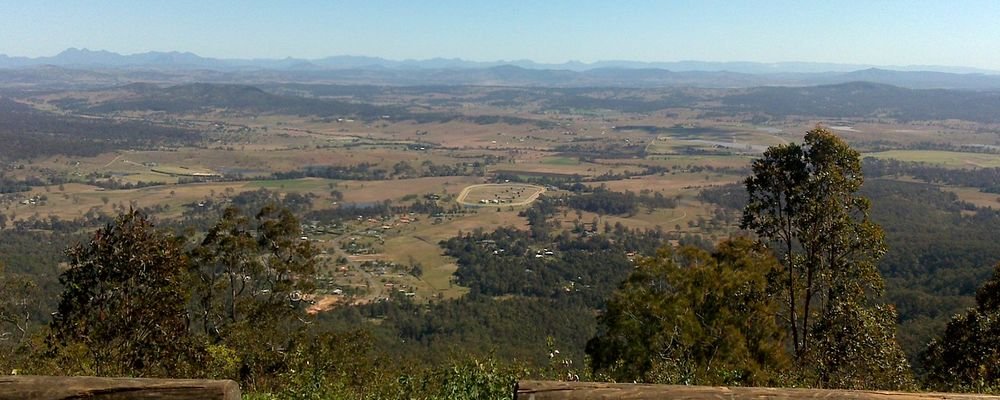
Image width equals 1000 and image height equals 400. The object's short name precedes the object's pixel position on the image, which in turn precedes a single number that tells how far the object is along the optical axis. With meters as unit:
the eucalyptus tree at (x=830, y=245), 10.55
